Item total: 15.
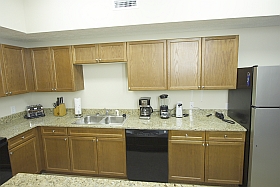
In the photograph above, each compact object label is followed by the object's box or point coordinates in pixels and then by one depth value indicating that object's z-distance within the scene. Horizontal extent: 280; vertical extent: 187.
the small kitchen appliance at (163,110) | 2.64
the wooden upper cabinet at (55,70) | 2.77
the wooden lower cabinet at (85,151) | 2.44
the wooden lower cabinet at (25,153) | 2.21
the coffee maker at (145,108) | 2.71
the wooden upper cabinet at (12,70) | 2.45
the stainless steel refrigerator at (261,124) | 1.92
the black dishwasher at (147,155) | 2.29
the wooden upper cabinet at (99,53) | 2.60
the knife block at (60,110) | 3.00
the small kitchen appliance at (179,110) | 2.65
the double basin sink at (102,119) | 2.93
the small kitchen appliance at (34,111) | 2.95
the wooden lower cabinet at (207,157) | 2.19
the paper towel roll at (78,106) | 2.90
